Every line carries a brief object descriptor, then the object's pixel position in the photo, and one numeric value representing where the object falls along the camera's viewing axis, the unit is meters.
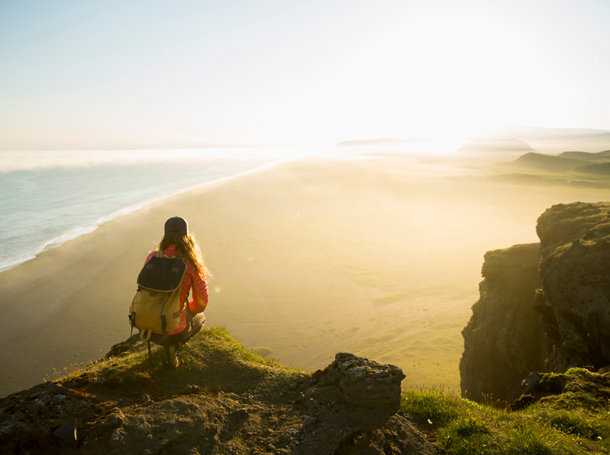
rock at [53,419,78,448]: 3.45
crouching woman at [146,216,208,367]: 5.17
